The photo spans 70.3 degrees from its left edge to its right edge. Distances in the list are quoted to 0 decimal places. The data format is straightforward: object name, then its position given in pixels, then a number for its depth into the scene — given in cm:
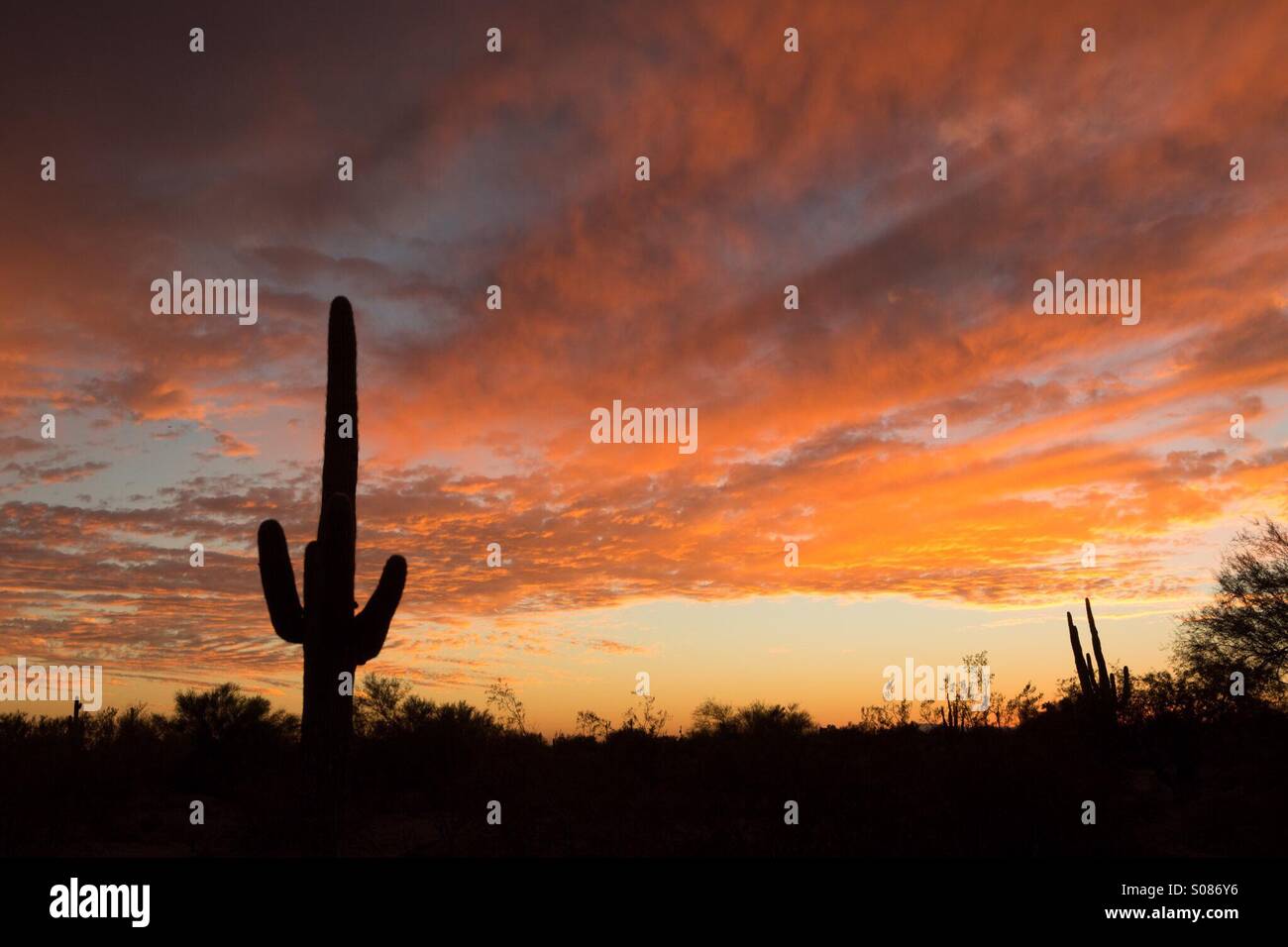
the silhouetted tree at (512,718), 2317
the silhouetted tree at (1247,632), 2422
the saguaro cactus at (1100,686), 2740
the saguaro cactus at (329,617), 1060
